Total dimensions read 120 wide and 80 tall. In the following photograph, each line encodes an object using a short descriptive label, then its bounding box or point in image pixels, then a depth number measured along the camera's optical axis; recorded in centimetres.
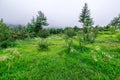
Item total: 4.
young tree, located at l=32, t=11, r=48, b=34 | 3323
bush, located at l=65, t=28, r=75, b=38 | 2287
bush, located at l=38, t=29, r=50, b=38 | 2182
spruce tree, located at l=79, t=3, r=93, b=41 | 3154
